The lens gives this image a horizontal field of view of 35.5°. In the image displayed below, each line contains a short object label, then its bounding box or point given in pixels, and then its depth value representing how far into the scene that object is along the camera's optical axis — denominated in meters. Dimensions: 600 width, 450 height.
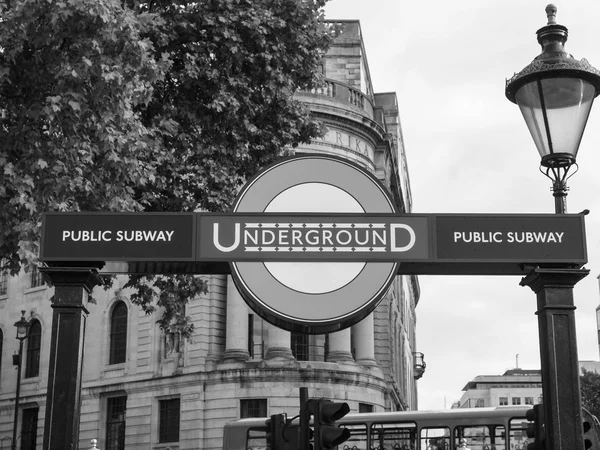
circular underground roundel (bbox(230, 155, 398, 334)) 5.63
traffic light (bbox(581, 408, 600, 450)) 5.91
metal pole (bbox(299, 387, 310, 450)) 6.17
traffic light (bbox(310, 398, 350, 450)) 6.27
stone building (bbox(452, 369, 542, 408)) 162.50
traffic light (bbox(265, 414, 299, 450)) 6.61
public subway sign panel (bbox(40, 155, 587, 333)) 5.75
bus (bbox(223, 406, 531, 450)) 25.23
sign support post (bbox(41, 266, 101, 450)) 5.62
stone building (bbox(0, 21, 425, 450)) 43.56
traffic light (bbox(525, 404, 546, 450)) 5.93
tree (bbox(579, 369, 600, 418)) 62.69
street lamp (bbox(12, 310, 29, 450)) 34.99
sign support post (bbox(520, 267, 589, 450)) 5.58
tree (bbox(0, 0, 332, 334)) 16.00
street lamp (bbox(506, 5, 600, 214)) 6.78
